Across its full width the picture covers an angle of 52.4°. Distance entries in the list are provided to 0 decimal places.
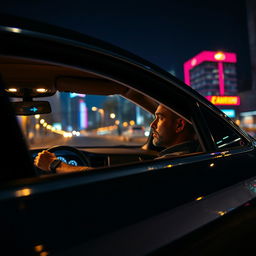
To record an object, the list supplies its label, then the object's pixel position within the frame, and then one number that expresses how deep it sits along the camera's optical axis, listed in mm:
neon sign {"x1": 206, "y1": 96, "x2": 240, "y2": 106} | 32750
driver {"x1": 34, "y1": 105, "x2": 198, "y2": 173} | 2074
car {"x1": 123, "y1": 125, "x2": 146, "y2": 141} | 33656
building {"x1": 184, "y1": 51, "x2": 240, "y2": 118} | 115312
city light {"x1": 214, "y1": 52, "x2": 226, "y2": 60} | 71750
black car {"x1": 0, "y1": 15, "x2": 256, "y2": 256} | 770
